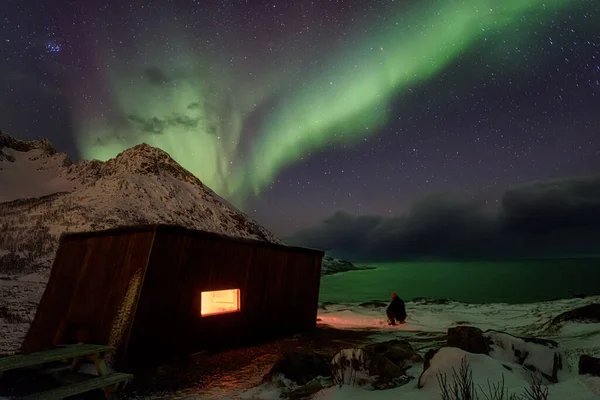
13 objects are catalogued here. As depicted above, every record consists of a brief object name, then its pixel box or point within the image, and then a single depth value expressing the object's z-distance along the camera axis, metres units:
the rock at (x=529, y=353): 6.98
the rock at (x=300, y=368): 8.20
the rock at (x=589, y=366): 6.14
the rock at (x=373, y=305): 28.88
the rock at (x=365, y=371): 7.34
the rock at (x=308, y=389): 7.32
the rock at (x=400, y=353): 9.09
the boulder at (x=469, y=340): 7.90
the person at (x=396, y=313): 18.17
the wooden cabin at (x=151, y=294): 9.63
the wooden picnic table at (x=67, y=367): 5.98
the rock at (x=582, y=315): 13.51
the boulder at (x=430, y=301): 31.61
